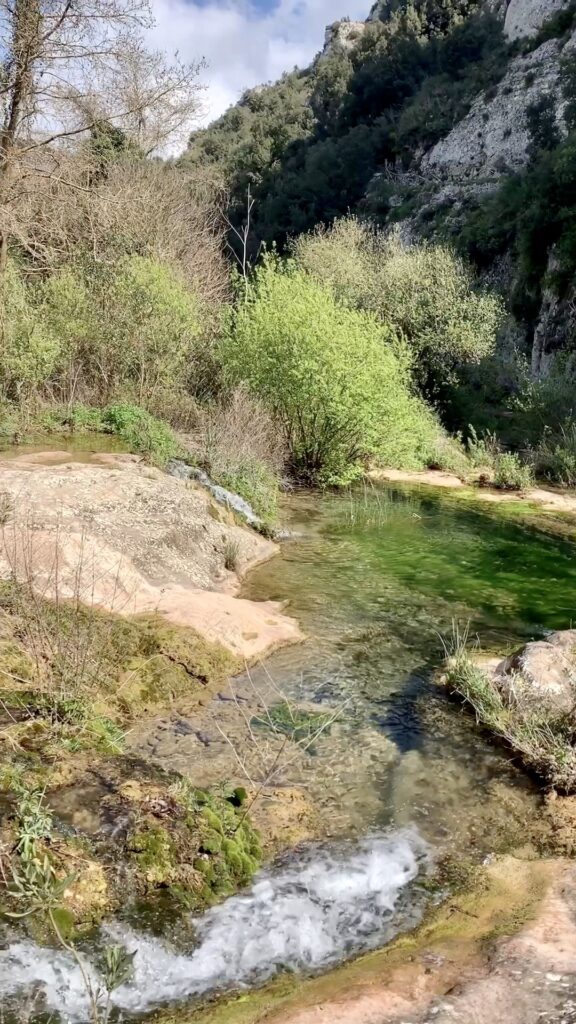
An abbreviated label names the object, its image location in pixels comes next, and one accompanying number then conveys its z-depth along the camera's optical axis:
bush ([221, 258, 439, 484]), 17.62
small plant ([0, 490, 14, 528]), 9.13
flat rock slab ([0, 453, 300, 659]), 8.50
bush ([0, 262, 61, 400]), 18.36
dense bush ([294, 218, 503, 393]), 28.66
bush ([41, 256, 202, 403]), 20.73
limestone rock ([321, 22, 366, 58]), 96.19
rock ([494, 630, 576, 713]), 7.03
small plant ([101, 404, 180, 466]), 15.16
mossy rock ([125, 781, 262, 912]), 4.66
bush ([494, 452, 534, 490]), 20.34
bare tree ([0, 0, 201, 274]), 14.05
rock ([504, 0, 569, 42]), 58.53
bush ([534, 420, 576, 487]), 20.58
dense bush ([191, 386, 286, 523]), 14.83
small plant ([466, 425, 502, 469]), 22.34
